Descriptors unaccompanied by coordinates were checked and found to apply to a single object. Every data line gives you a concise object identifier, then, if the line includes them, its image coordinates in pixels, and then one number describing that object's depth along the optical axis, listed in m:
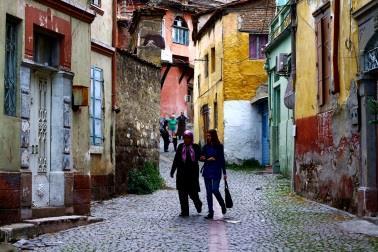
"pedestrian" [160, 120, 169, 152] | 34.56
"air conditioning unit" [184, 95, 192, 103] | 49.00
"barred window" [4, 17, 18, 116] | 10.36
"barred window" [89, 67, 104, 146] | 15.84
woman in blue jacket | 13.04
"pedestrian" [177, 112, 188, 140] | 35.65
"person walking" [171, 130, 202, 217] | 13.45
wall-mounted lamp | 12.21
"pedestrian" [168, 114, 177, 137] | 35.62
